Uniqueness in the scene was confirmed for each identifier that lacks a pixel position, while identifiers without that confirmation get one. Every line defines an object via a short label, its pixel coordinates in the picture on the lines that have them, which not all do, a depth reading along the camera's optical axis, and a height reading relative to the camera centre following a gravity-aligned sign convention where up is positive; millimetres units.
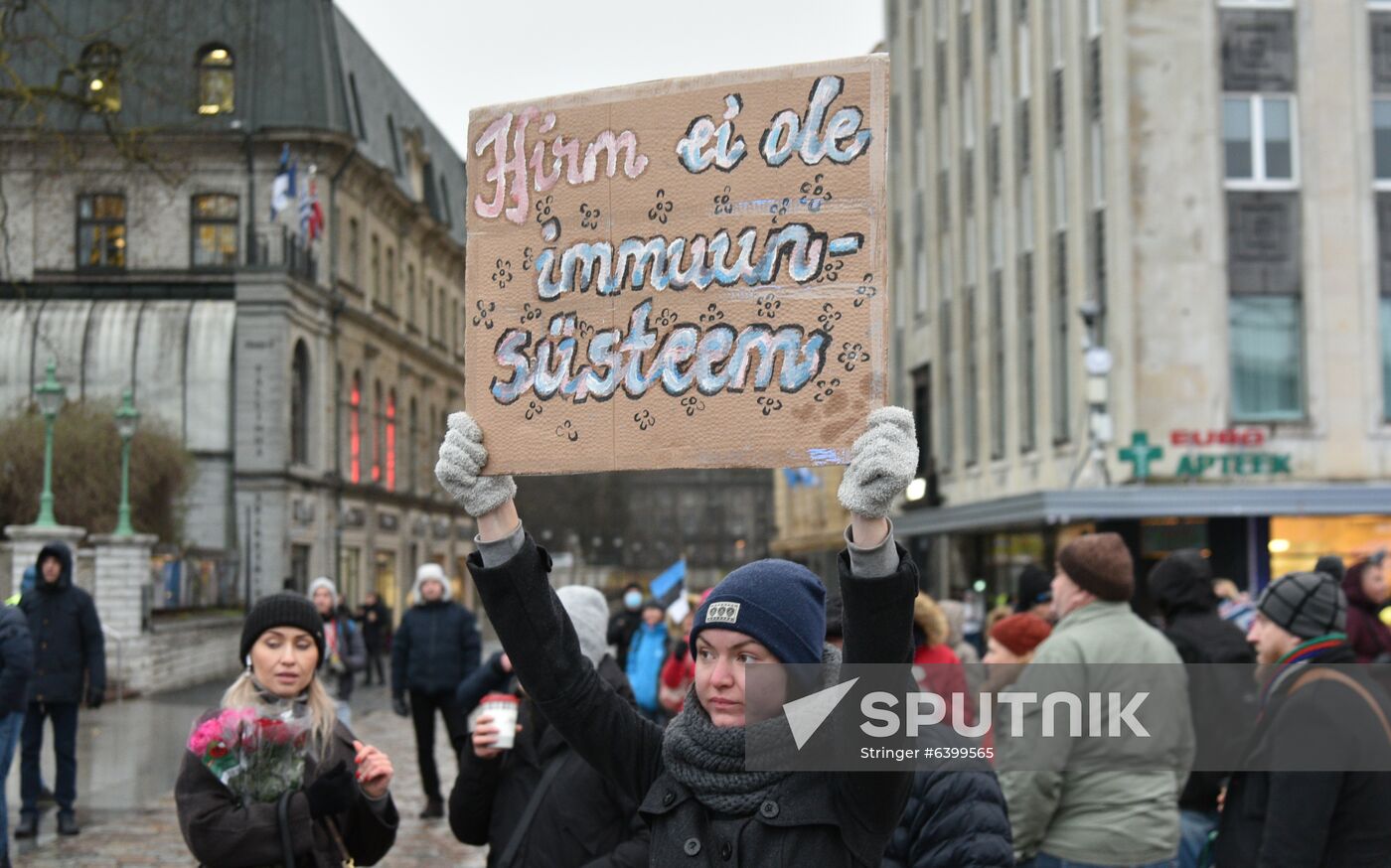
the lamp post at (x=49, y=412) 27281 +1484
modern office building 27969 +3324
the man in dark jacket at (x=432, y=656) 14062 -1279
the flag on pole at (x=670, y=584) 18297 -959
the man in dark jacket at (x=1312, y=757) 4801 -764
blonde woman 5172 -888
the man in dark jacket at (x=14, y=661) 10852 -978
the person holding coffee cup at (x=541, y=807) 5391 -1011
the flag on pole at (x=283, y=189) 43219 +7841
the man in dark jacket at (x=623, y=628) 19578 -1494
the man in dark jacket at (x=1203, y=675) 6914 -870
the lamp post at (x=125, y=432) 30688 +1296
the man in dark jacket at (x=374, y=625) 34531 -2497
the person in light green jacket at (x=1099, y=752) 6043 -937
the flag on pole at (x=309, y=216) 44250 +7321
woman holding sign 3352 -366
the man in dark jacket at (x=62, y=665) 13172 -1255
